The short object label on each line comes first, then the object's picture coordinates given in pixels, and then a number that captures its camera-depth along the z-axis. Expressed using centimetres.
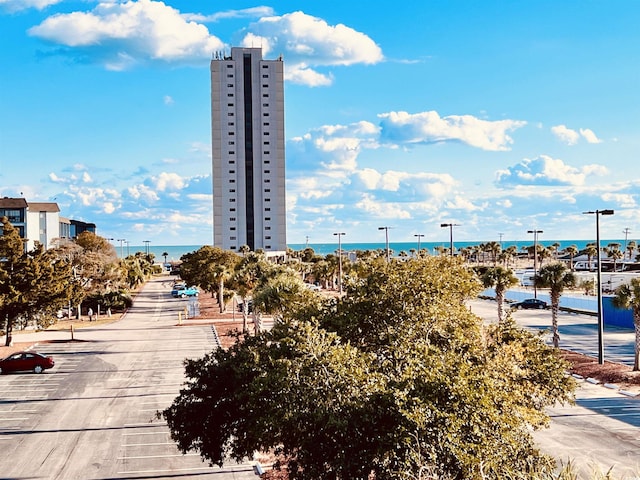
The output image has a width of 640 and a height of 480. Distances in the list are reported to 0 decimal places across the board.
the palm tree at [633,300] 3275
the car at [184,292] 9732
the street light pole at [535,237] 7502
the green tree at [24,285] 4244
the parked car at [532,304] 7050
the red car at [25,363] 3725
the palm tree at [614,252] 11833
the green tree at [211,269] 7019
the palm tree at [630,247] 15000
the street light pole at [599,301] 3451
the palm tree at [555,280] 3809
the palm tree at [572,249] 13130
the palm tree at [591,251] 12352
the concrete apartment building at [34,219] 8500
